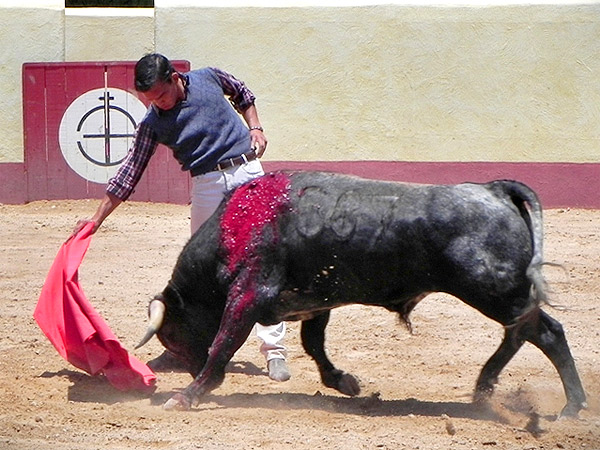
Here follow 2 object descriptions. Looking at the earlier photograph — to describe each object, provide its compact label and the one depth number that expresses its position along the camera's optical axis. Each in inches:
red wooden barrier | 940.0
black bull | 405.7
